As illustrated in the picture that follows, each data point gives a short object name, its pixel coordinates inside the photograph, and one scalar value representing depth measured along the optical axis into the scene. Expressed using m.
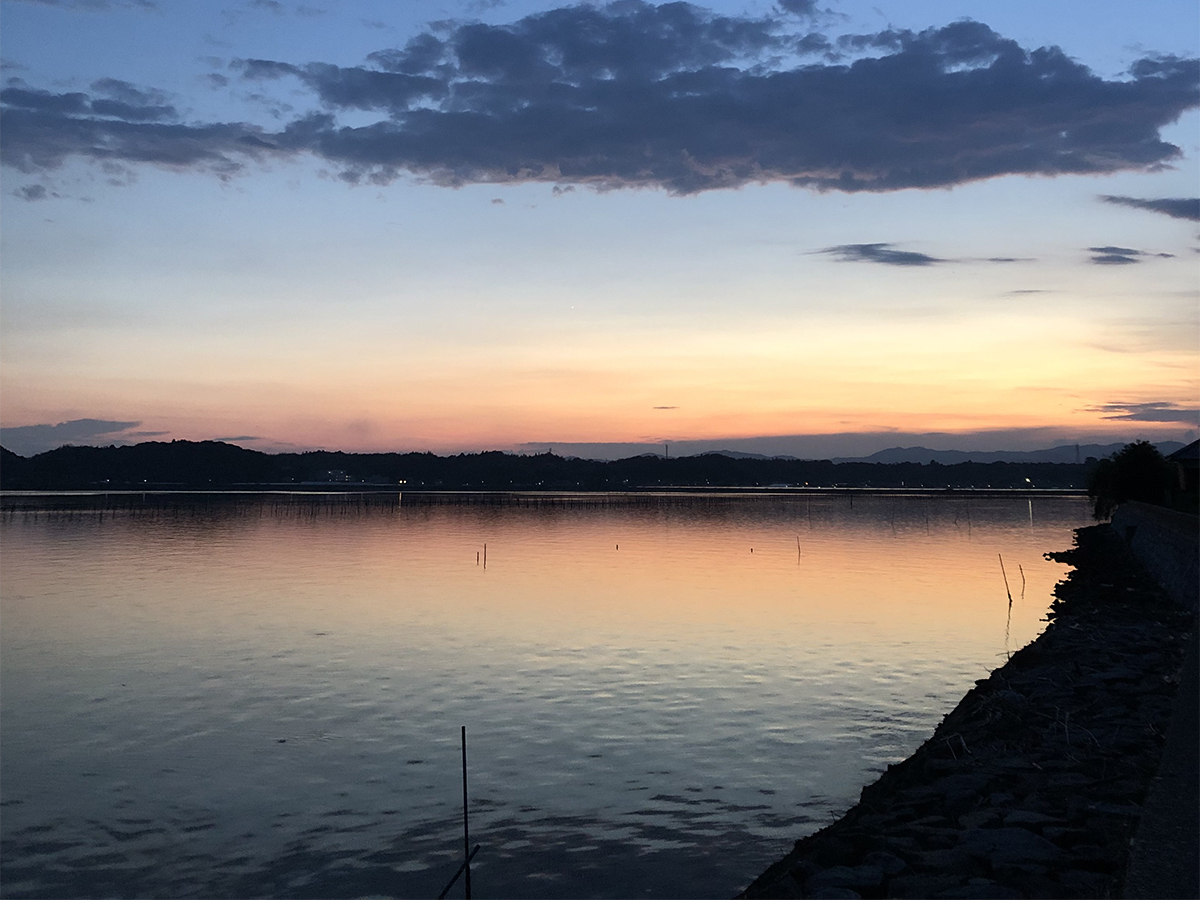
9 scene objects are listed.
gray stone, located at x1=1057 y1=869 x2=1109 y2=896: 10.34
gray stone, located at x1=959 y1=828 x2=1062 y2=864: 11.68
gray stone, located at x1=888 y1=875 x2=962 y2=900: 10.99
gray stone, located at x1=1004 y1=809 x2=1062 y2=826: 12.91
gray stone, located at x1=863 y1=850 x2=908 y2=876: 11.81
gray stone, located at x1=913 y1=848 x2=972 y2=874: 11.73
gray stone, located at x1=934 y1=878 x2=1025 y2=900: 10.55
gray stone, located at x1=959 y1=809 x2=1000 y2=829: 13.34
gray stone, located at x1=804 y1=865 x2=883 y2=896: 11.43
